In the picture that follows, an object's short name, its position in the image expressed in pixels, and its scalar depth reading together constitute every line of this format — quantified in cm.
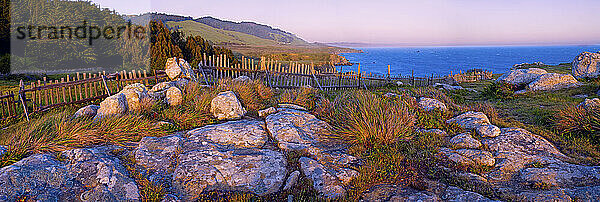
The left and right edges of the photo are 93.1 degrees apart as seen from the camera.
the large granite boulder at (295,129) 589
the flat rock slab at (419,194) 400
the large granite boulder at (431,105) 845
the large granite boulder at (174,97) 839
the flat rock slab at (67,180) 371
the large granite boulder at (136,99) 777
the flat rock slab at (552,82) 1512
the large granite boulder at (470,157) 511
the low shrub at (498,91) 1243
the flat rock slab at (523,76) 1728
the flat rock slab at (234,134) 584
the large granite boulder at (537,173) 402
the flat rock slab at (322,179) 428
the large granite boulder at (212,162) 436
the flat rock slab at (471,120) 686
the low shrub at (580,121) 630
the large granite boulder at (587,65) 1984
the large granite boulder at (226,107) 764
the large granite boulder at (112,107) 711
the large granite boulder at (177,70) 1175
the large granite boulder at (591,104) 733
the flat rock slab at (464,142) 575
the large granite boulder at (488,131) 625
